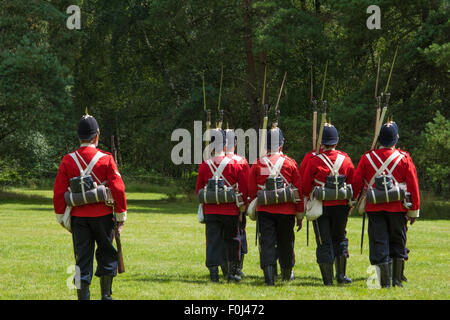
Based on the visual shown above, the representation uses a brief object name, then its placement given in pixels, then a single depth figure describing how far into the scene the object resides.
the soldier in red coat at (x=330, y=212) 18.78
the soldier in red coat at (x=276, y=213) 18.83
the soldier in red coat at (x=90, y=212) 15.84
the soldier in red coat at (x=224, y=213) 20.09
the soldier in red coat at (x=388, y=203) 17.87
